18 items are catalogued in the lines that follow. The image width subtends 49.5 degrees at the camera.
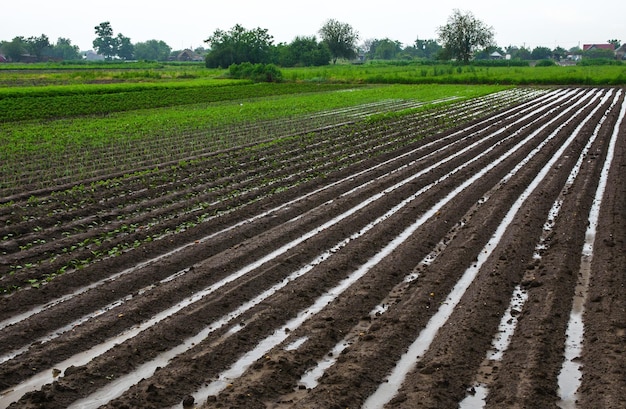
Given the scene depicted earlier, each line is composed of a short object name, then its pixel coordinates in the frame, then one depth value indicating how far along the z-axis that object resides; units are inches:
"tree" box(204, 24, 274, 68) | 2955.2
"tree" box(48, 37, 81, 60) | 5841.5
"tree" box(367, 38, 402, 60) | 6207.2
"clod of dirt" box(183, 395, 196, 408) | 203.0
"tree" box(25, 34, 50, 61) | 4630.9
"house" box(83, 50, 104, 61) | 7477.9
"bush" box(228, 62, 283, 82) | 2187.5
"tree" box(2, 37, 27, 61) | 4453.7
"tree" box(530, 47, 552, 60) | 5221.5
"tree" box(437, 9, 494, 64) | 3253.0
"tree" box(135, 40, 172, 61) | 6250.0
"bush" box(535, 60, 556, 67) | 3303.2
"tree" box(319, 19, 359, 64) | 3836.1
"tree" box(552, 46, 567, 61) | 5201.8
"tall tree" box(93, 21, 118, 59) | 5728.3
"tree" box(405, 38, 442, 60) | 6373.0
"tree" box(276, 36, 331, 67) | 3284.9
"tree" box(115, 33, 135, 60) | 5797.2
